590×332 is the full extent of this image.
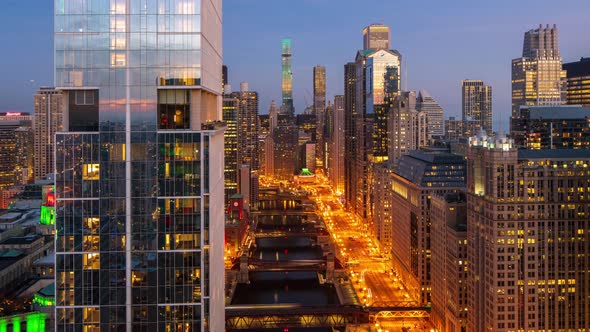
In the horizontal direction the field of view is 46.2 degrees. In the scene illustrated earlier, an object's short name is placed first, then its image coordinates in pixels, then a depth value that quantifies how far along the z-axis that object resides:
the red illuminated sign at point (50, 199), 189.25
